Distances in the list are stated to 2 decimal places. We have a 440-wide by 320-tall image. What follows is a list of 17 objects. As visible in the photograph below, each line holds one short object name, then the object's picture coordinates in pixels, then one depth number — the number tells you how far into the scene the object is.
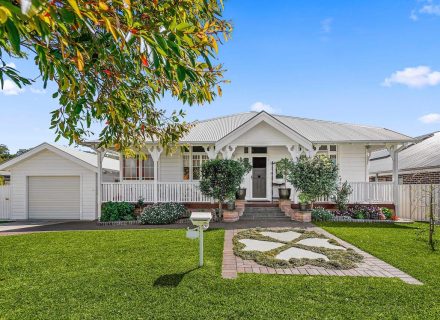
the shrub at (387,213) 13.19
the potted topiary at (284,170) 12.73
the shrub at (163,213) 12.25
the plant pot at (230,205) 12.41
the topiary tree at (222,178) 12.13
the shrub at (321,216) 12.46
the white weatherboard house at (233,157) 13.66
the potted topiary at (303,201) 12.27
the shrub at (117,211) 12.99
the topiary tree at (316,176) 12.12
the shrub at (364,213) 13.00
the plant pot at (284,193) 13.44
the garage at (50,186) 14.70
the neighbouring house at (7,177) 27.31
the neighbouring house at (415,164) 15.46
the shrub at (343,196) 13.37
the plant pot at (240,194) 13.30
